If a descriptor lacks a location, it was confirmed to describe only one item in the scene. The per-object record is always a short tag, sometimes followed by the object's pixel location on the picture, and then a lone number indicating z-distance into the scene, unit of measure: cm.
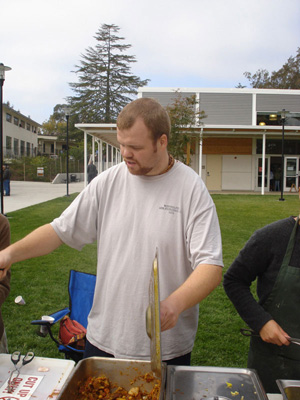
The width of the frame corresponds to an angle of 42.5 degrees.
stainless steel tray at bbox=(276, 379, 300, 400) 137
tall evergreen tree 4931
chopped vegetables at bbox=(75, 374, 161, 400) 134
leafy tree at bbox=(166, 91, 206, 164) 1593
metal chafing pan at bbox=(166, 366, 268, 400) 126
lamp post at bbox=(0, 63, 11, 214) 1050
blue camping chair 327
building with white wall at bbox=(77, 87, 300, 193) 2523
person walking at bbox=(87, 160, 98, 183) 2009
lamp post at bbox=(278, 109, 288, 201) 1782
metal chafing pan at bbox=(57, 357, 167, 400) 140
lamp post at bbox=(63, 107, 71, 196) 1858
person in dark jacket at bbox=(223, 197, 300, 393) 179
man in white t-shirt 159
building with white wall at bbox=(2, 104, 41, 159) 4306
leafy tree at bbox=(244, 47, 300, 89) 4928
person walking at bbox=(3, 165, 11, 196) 1824
